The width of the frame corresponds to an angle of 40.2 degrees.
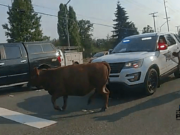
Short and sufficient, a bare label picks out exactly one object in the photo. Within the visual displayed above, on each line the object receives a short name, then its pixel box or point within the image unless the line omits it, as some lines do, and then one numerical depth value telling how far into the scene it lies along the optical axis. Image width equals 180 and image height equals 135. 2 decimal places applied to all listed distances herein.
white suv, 6.75
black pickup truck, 9.03
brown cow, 5.93
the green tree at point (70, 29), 62.38
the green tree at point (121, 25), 61.19
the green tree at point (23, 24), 34.09
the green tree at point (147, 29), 82.38
